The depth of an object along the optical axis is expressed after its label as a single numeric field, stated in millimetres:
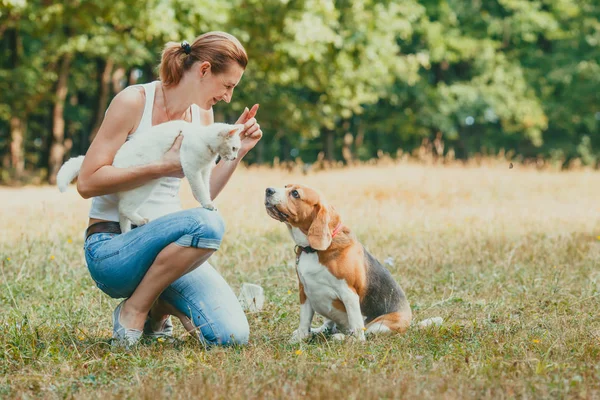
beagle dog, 4230
